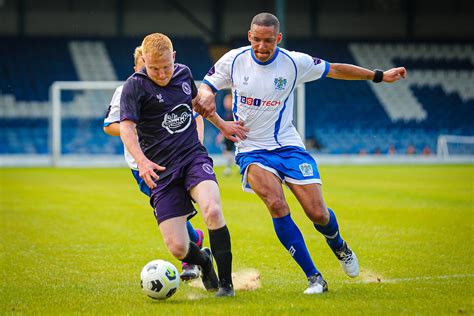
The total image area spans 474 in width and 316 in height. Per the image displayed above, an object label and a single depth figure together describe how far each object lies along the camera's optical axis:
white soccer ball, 12.70
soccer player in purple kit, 12.74
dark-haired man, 13.61
